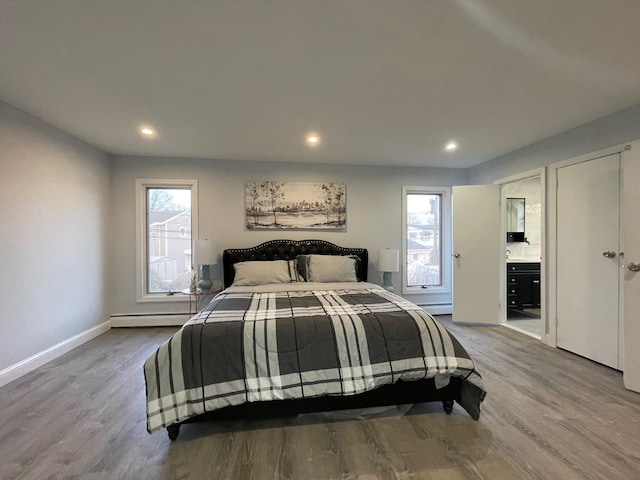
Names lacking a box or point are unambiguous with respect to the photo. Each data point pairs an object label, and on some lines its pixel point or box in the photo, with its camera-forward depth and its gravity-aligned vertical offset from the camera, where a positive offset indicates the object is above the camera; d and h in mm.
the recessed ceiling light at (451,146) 3480 +1125
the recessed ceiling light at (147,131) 2936 +1136
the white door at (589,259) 2699 -231
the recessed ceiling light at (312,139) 3154 +1125
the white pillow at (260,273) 3486 -443
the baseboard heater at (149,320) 3925 -1141
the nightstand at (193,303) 3947 -921
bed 1688 -799
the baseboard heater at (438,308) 4543 -1139
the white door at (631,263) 2271 -230
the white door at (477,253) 3980 -240
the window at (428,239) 4582 -41
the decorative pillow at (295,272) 3659 -458
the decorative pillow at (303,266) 3768 -390
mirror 4969 +299
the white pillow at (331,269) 3629 -412
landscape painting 4160 +465
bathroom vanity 4438 -763
